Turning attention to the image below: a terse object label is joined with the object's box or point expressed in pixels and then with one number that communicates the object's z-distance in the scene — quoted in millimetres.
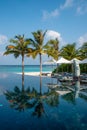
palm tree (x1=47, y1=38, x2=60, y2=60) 13447
